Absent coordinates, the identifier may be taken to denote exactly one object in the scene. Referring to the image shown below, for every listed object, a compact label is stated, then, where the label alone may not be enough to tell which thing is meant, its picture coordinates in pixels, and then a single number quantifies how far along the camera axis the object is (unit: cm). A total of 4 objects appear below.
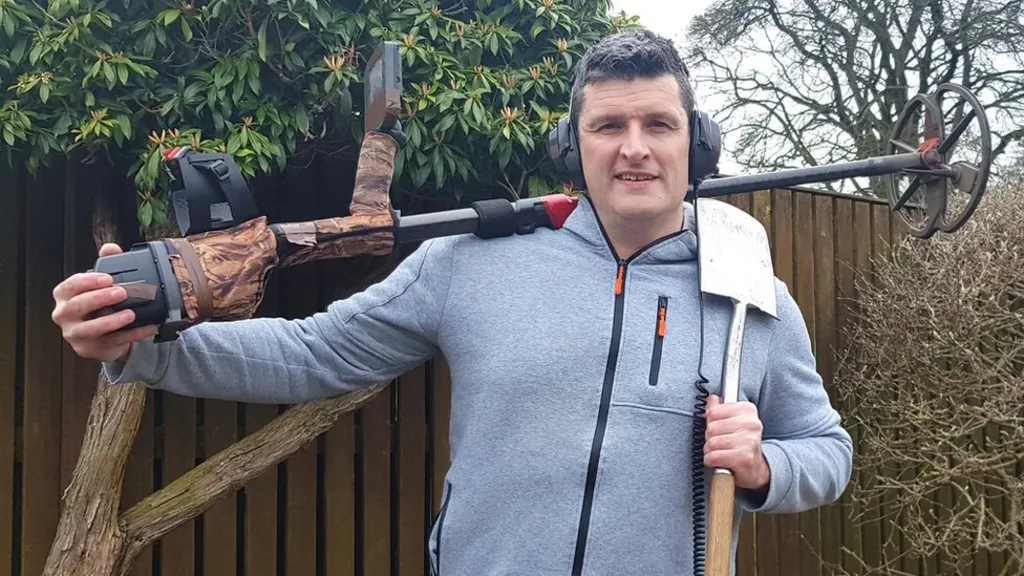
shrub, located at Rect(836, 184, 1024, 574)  459
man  150
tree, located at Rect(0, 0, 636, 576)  285
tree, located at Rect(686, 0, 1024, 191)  1059
